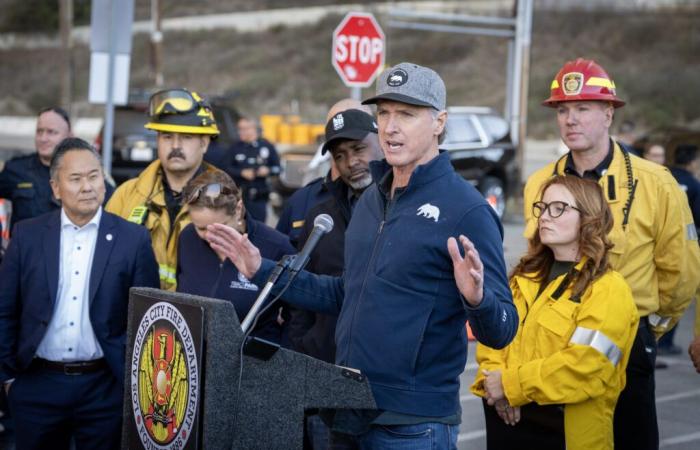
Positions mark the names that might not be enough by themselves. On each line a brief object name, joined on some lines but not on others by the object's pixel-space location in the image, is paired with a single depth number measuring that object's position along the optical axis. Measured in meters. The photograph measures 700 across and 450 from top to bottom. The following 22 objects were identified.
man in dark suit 4.93
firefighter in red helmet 4.97
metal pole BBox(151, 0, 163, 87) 41.60
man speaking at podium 3.59
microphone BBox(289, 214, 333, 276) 3.59
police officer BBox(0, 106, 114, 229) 8.02
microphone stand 3.46
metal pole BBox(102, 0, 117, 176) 9.77
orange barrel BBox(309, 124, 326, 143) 37.78
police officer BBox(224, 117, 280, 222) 15.57
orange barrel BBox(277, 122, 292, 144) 39.94
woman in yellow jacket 4.55
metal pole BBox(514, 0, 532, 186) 23.20
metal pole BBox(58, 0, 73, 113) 38.76
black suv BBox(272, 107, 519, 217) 20.83
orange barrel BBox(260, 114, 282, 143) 40.84
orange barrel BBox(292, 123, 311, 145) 39.07
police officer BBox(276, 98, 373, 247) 6.07
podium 3.33
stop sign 13.48
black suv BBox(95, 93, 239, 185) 18.42
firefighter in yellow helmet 5.76
